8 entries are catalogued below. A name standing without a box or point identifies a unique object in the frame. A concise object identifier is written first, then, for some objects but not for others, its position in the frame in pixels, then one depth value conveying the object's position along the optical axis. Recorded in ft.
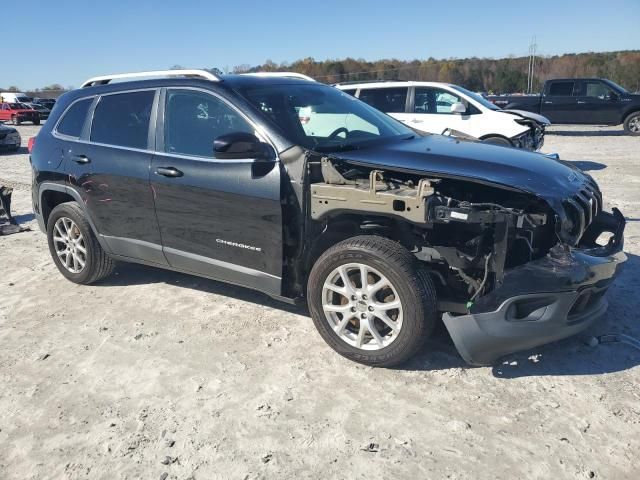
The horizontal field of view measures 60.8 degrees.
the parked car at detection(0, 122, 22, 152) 57.33
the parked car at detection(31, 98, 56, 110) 121.80
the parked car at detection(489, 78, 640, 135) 59.21
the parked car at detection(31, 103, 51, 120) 109.83
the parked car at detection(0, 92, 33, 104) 132.16
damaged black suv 10.43
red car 107.14
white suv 34.83
